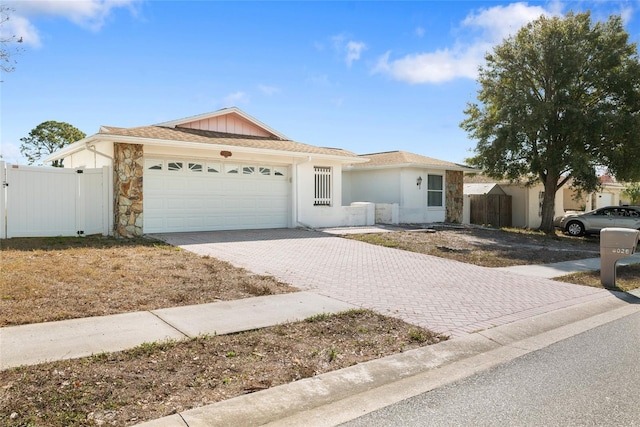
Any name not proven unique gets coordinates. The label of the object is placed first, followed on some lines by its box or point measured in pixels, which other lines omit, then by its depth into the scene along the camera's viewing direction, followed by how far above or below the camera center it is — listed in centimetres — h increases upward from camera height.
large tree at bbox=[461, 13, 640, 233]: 1858 +471
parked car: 1983 -61
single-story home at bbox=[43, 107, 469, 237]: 1397 +110
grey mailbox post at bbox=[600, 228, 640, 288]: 832 -80
